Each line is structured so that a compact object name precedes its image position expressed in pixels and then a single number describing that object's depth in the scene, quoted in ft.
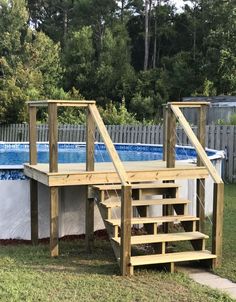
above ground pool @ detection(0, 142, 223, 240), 22.49
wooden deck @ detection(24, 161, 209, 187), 19.92
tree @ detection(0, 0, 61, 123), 87.57
